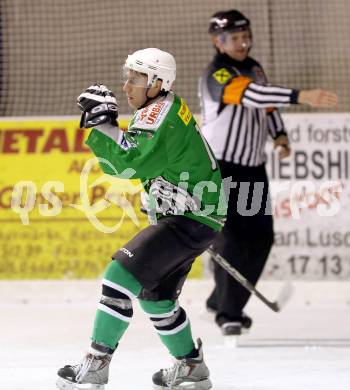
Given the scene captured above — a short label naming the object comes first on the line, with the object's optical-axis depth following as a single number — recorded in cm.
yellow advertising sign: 1207
